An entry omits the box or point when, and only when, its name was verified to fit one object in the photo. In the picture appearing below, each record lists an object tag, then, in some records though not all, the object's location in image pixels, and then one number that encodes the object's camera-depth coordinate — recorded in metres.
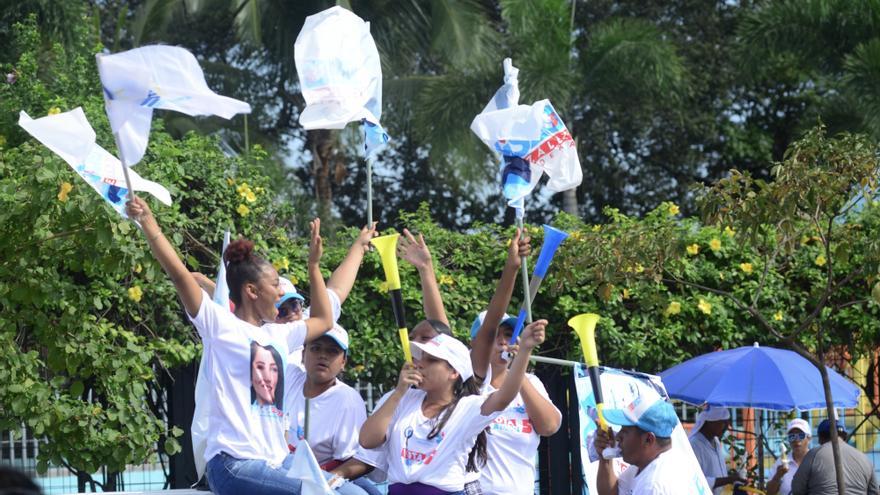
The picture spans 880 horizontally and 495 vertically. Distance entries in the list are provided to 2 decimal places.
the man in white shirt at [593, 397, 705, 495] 9.75
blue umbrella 17.16
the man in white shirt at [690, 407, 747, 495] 17.02
